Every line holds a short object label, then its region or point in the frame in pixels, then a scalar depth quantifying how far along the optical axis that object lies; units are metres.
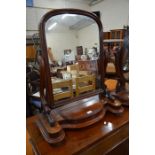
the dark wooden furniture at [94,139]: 0.56
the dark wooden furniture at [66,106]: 0.62
